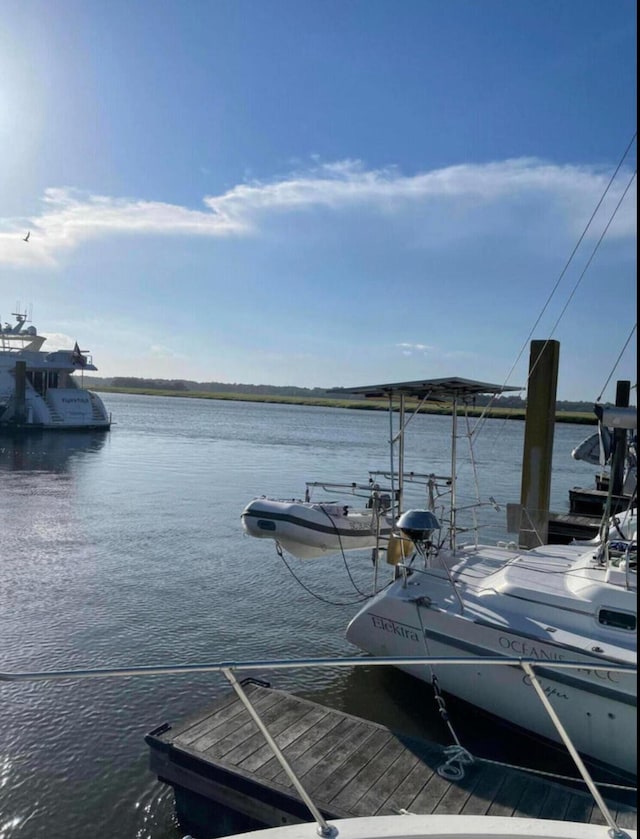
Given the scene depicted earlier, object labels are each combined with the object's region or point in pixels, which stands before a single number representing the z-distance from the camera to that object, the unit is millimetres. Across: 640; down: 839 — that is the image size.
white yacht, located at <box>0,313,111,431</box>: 41031
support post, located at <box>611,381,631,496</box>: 17125
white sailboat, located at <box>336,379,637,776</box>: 5824
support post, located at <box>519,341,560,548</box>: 12250
